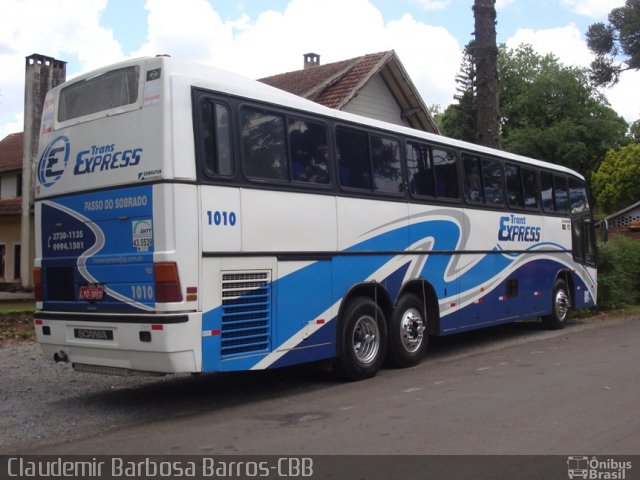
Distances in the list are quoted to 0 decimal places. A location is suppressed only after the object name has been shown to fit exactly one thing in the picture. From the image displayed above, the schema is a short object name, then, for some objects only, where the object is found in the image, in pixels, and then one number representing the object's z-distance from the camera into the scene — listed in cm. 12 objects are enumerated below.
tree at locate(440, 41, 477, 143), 4729
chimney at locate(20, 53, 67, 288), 2230
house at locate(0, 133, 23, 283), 2531
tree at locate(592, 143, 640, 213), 5344
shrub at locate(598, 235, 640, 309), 1762
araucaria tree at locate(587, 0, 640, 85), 2681
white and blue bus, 714
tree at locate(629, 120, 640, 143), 7055
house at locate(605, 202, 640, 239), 4278
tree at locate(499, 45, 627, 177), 5659
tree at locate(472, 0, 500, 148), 1666
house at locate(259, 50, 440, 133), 1923
